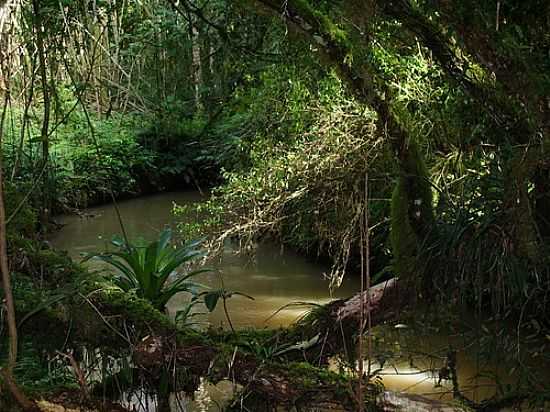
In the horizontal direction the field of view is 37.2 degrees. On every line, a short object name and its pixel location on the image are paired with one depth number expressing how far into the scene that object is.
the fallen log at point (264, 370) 2.64
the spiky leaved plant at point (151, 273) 3.79
